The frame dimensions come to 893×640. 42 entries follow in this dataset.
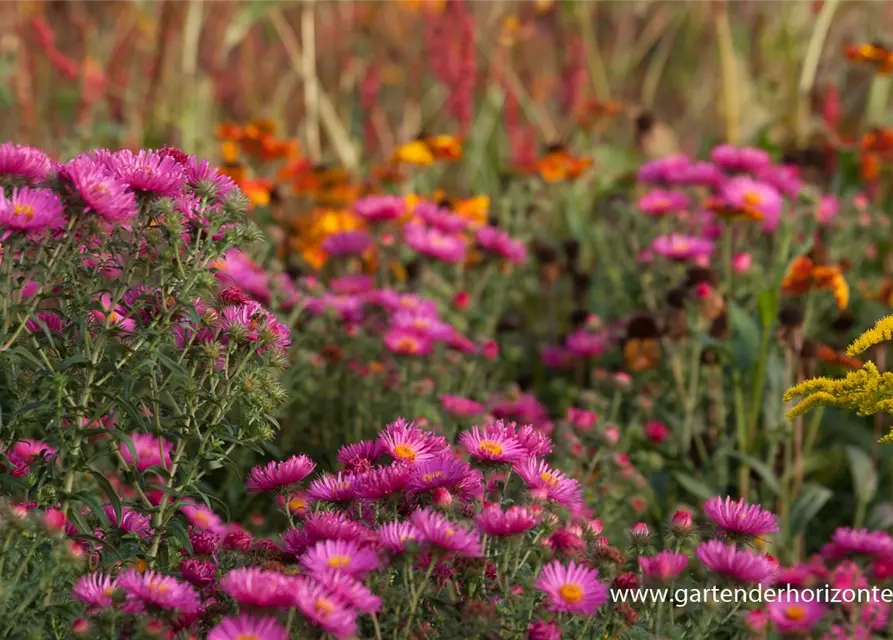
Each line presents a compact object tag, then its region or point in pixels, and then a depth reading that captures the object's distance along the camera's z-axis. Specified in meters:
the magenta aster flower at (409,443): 2.49
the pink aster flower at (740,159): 3.45
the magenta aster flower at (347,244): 3.55
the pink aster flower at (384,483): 2.43
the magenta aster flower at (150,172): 2.46
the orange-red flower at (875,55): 3.89
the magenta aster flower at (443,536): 2.36
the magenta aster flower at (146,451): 2.77
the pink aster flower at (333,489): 2.46
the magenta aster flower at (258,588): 2.32
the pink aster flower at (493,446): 2.45
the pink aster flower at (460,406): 2.92
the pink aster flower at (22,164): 2.45
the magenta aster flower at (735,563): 2.39
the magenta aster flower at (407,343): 2.97
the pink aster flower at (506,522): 2.39
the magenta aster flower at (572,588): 2.37
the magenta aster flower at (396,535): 2.37
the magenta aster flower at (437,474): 2.44
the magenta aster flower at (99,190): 2.42
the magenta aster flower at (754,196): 3.27
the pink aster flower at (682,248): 3.28
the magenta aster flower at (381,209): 3.49
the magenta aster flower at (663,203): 3.62
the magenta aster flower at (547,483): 2.46
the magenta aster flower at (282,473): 2.48
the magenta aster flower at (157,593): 2.35
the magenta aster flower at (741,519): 2.44
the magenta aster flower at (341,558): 2.35
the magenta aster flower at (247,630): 2.30
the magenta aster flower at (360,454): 2.49
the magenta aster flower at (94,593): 2.34
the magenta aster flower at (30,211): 2.41
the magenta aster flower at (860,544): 2.55
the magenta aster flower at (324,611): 2.31
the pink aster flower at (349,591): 2.33
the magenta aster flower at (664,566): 2.40
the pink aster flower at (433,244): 3.36
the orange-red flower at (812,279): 3.00
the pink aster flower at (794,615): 2.37
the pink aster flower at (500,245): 3.43
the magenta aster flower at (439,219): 3.40
